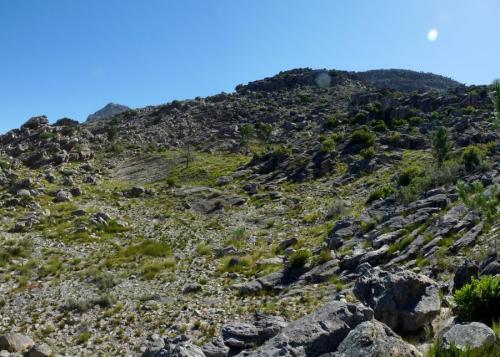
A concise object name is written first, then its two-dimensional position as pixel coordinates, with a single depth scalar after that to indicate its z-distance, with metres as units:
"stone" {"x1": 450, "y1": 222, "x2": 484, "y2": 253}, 16.30
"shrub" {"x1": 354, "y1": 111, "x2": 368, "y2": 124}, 70.24
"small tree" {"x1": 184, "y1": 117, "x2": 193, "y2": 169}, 64.94
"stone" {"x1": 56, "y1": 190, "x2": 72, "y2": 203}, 42.00
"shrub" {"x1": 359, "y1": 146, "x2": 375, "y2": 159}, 47.07
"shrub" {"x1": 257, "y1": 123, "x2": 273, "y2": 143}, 79.25
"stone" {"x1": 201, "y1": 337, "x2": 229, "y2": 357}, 10.33
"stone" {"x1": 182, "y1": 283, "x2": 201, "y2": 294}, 19.77
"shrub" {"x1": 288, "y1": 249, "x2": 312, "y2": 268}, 20.58
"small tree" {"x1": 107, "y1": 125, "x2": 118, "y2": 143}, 81.81
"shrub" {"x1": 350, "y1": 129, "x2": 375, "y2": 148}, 52.22
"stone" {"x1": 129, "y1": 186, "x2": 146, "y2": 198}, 46.25
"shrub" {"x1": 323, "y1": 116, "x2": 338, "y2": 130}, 72.69
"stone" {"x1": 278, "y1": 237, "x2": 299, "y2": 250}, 25.64
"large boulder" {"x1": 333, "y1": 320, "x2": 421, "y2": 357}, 7.39
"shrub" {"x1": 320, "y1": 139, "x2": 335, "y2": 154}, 52.62
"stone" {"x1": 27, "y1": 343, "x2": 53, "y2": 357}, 13.95
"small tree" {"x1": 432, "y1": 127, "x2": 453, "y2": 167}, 36.00
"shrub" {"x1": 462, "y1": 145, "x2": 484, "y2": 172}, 30.44
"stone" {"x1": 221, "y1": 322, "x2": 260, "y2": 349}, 10.91
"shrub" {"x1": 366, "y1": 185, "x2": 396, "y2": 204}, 31.00
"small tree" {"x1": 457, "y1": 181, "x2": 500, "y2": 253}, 16.60
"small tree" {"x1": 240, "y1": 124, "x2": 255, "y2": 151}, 75.64
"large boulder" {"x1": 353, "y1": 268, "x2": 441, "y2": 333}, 10.59
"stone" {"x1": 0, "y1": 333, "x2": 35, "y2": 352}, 14.21
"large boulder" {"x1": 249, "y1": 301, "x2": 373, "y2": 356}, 8.59
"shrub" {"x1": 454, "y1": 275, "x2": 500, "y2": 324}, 9.31
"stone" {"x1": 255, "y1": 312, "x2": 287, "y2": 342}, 11.29
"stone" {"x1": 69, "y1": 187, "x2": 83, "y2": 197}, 45.19
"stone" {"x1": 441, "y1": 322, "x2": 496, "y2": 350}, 7.45
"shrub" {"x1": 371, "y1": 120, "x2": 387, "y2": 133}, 60.58
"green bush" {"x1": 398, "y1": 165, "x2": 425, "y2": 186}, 32.34
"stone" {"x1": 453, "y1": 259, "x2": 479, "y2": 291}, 12.28
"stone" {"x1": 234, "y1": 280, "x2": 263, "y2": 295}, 18.75
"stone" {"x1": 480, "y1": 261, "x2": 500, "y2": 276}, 11.61
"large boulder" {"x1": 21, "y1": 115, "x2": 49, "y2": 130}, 83.94
